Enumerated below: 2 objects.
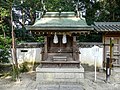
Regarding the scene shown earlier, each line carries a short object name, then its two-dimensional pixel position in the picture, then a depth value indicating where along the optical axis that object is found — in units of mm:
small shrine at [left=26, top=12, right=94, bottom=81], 5637
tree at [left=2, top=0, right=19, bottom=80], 5704
